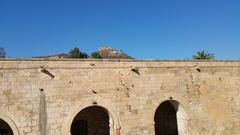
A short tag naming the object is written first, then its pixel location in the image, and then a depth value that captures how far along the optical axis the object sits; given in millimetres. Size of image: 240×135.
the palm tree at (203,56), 34438
